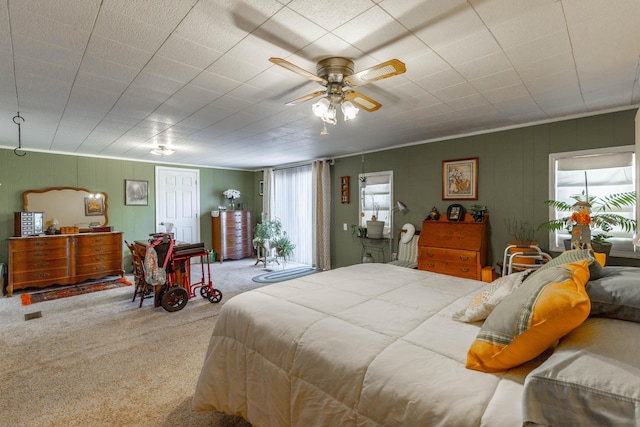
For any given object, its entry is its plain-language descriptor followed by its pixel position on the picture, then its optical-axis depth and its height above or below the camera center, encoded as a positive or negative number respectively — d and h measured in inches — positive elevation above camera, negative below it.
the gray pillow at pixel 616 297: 45.2 -14.0
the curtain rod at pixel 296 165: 245.8 +41.1
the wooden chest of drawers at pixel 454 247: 155.2 -20.8
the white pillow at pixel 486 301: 57.6 -18.4
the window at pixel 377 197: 210.2 +8.8
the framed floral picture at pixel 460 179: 170.2 +17.5
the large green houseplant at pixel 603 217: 118.0 -3.6
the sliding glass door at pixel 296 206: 273.4 +3.8
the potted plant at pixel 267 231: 266.7 -19.0
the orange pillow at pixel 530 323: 38.8 -15.6
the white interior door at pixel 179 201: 267.6 +9.1
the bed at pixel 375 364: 35.2 -23.5
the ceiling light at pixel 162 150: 197.9 +40.2
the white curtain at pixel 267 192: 301.6 +18.5
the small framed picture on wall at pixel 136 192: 250.2 +15.8
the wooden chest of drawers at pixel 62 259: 185.9 -31.8
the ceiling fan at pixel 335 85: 82.7 +34.3
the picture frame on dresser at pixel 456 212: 171.3 -1.8
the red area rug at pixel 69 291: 175.2 -50.5
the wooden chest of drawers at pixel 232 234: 289.9 -23.9
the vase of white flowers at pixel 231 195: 302.4 +15.6
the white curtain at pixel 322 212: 245.8 -1.8
